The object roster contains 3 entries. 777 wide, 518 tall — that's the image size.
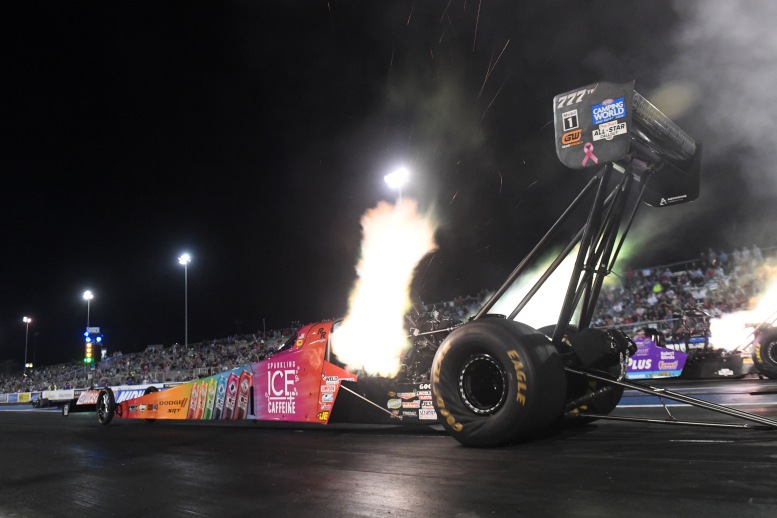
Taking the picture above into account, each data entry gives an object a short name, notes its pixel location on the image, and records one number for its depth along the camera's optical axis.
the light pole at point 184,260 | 36.66
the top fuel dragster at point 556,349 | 5.78
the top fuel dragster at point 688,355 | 15.98
